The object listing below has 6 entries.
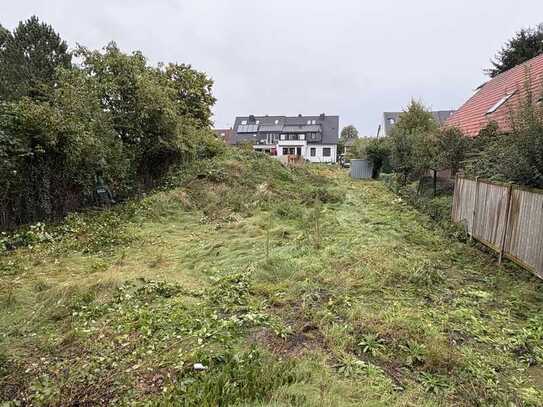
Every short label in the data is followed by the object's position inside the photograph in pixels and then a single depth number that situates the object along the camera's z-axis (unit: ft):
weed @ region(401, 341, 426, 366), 9.75
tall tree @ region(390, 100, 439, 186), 36.47
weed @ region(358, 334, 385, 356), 10.13
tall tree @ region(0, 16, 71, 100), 60.44
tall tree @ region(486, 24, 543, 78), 52.01
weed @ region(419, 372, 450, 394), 8.62
